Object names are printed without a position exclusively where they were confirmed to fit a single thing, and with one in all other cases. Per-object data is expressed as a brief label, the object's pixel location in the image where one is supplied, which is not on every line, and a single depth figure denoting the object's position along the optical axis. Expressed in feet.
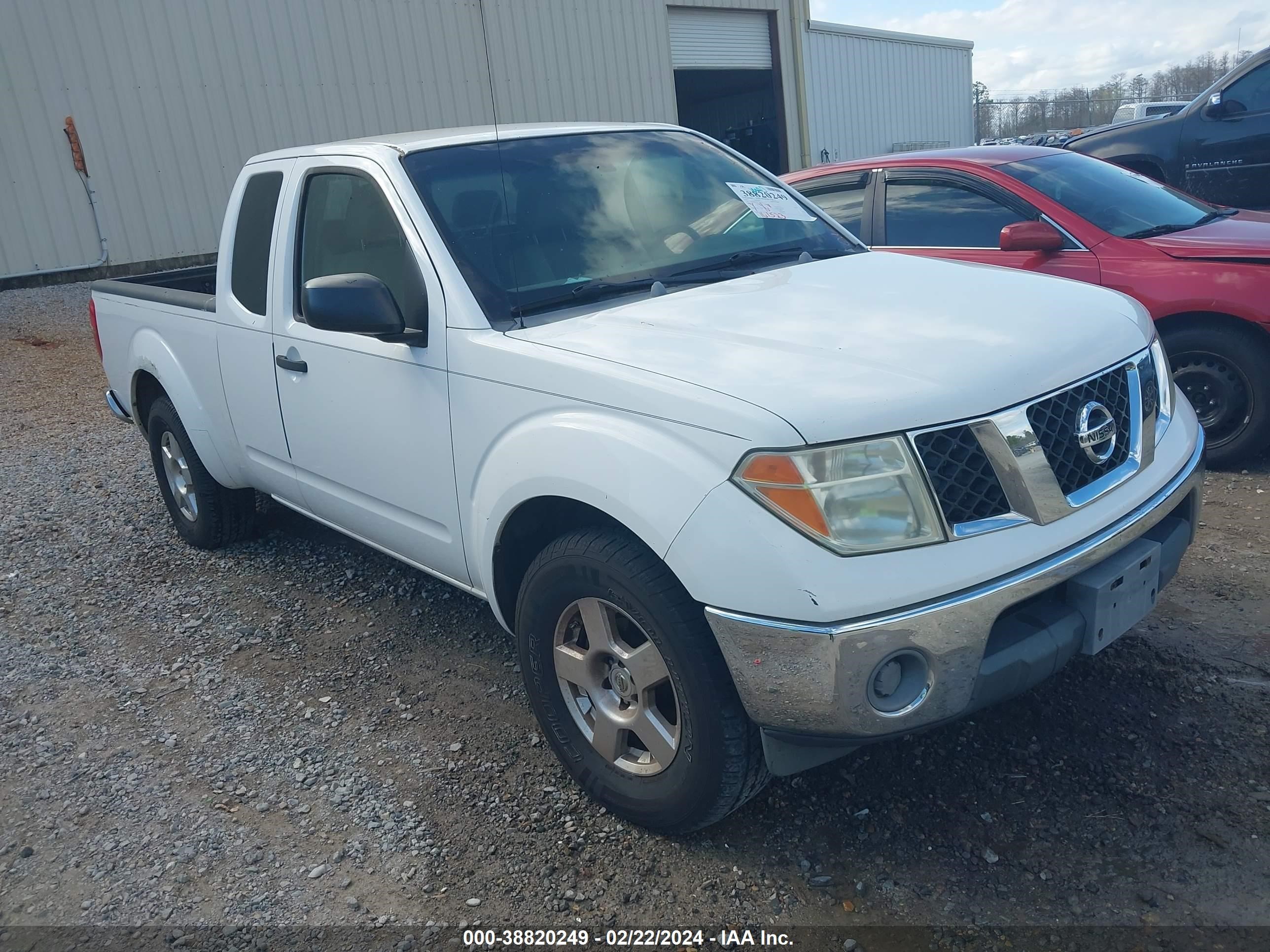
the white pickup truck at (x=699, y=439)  7.04
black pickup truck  28.96
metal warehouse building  38.52
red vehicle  15.37
